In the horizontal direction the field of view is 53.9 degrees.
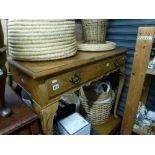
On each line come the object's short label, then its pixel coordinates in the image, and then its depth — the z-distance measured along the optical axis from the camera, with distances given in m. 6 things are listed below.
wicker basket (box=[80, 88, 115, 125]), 1.24
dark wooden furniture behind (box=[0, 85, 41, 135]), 0.58
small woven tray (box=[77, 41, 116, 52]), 0.97
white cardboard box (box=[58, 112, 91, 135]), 0.90
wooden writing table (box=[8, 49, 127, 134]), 0.62
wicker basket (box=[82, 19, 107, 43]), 1.05
